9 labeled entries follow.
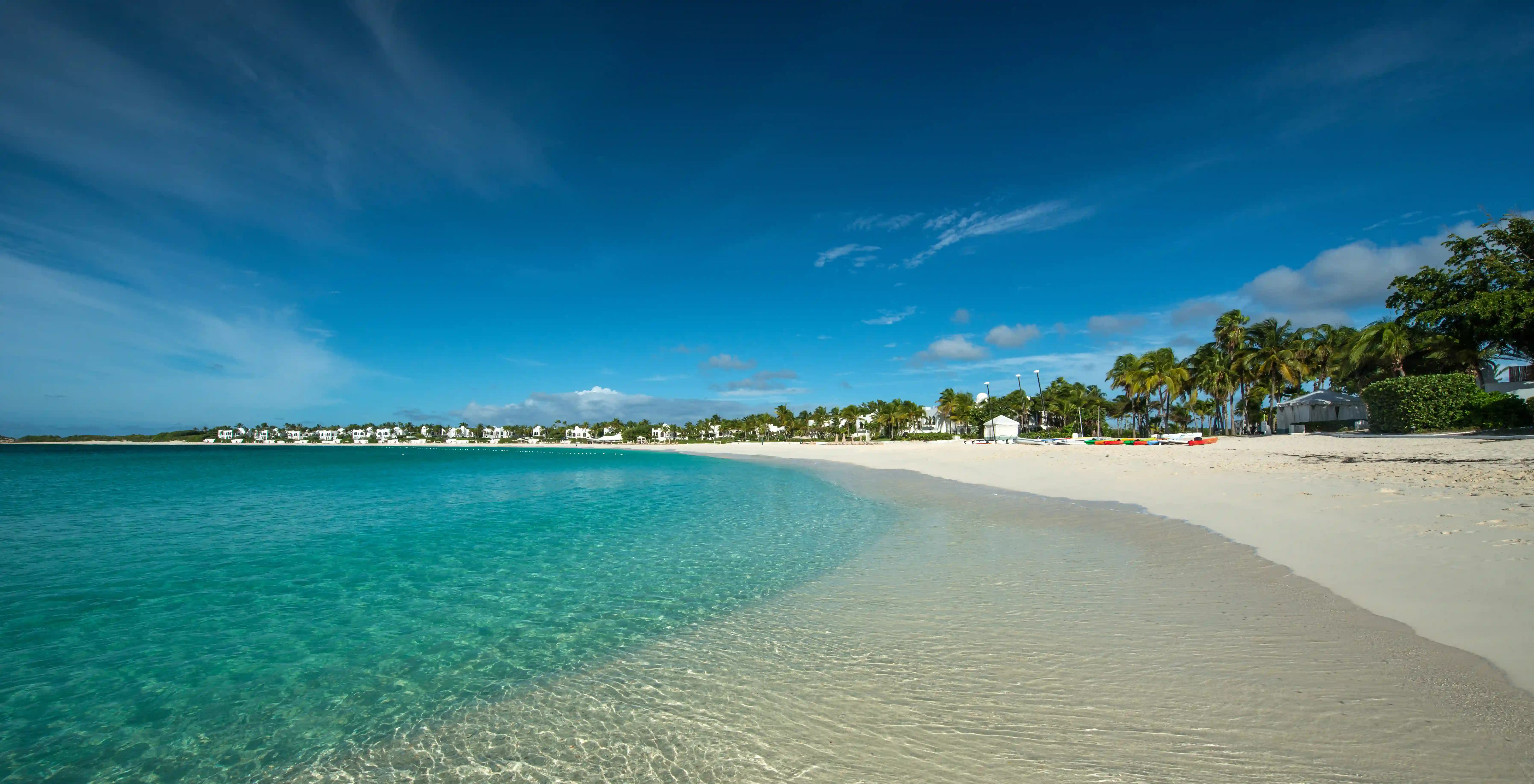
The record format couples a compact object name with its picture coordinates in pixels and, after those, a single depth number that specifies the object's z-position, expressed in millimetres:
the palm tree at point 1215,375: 53938
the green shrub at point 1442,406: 28797
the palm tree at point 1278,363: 49438
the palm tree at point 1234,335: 53844
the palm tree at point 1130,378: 62594
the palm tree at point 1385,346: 40719
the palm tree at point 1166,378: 60000
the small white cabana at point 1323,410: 43000
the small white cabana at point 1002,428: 75062
